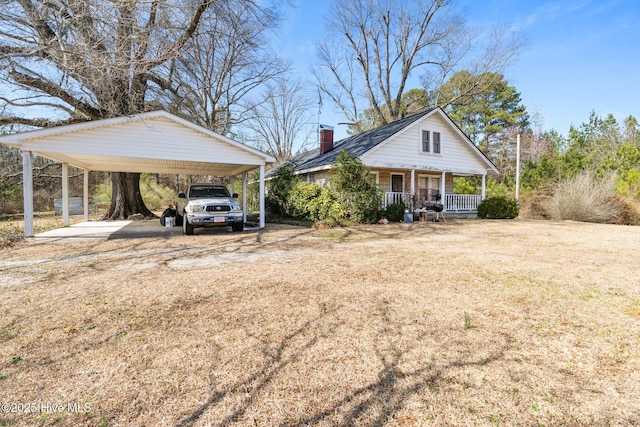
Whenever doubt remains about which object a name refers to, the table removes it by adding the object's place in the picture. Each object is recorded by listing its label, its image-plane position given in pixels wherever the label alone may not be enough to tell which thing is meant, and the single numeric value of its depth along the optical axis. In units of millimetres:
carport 8727
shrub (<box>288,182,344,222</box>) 12406
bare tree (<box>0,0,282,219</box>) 7328
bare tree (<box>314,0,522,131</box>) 24062
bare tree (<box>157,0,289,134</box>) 12805
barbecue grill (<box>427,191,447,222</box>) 14938
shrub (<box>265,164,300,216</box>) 14953
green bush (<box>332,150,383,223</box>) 12617
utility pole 18973
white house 15703
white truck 9602
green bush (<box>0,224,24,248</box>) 7786
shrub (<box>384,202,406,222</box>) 14000
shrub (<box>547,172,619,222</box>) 14750
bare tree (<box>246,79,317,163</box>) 36250
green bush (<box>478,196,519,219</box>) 17109
